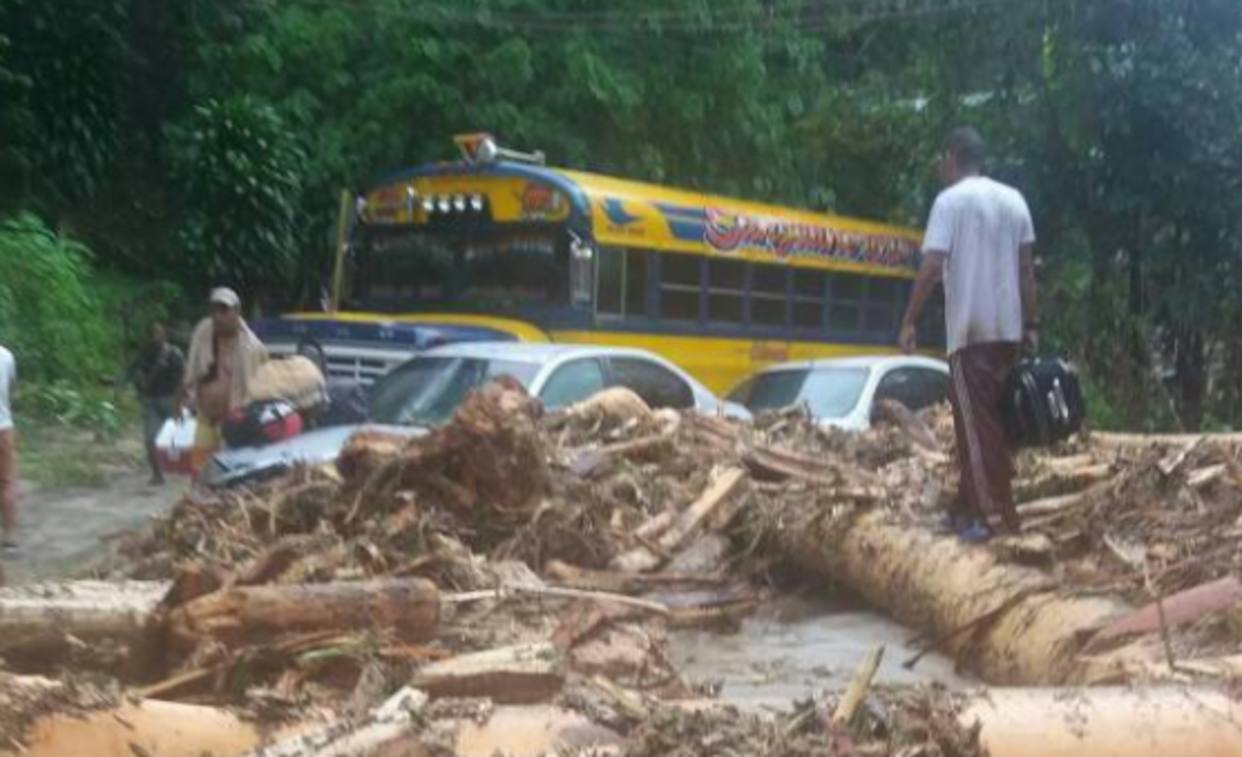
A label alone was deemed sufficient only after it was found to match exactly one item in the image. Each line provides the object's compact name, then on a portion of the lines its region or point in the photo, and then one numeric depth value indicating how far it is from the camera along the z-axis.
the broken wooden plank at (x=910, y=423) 10.30
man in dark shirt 16.06
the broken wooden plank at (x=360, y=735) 4.51
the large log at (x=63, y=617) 5.59
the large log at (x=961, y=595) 6.32
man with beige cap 11.66
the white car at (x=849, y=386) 14.09
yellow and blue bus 15.39
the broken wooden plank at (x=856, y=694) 4.82
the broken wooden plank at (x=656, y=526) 8.24
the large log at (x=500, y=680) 5.05
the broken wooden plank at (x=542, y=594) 6.47
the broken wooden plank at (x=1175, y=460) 8.01
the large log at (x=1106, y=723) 4.95
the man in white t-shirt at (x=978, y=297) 7.67
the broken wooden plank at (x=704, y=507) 8.27
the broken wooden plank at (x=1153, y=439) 8.88
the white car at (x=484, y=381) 10.82
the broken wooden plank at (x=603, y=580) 7.44
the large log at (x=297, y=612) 5.57
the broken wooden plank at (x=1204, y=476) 8.00
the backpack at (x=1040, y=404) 7.57
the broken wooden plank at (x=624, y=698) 4.93
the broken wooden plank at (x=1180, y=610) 6.10
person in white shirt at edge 11.52
